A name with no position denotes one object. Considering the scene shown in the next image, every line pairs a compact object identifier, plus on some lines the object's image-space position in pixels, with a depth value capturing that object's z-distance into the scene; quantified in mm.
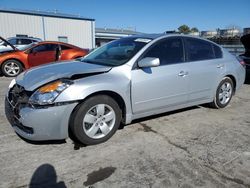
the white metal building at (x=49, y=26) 19917
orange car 6986
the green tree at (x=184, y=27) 60058
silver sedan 2370
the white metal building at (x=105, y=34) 32015
